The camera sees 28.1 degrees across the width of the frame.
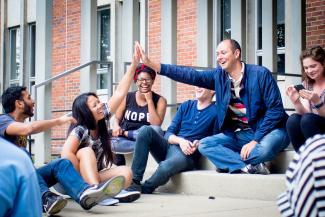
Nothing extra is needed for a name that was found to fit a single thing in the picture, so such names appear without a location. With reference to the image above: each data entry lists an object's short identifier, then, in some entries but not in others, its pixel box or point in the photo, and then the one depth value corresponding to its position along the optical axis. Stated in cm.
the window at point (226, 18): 1116
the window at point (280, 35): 1039
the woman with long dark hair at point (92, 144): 532
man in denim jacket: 565
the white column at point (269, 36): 771
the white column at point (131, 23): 860
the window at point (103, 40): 1387
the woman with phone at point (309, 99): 500
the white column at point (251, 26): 991
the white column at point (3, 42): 1503
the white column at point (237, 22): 795
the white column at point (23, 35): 1511
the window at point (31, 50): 1577
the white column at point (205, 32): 785
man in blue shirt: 620
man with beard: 484
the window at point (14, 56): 1638
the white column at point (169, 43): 789
